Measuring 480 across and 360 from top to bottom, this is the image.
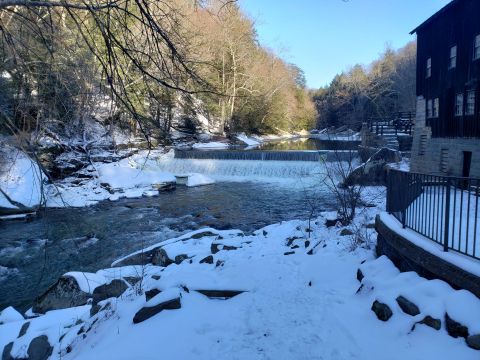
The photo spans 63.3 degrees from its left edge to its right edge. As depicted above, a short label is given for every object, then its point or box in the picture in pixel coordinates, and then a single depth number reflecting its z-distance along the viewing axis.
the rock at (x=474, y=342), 3.28
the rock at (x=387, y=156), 17.50
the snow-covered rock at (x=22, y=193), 13.45
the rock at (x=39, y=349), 4.95
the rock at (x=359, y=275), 5.30
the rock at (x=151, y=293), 5.26
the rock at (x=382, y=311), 4.13
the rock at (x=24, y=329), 5.53
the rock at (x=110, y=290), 6.71
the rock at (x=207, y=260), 7.20
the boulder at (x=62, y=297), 6.71
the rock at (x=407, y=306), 3.92
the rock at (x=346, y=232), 7.74
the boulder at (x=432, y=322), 3.63
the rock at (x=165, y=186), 18.69
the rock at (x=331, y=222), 9.52
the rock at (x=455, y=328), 3.43
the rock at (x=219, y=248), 8.27
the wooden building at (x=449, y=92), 15.12
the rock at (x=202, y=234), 10.06
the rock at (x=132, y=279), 7.01
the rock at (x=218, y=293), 5.27
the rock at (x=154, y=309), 4.62
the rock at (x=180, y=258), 7.89
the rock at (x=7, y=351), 4.96
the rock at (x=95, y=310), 5.74
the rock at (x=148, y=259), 8.24
